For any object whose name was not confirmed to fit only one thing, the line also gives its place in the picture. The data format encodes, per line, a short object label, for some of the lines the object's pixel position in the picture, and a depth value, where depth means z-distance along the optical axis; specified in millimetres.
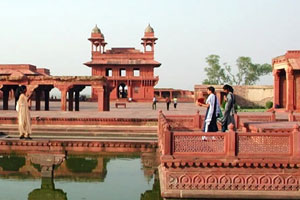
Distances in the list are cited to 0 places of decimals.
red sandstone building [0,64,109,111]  20656
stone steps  13086
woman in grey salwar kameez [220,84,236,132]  7781
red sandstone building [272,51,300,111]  24125
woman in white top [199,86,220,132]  7499
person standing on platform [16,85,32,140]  8938
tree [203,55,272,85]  66750
